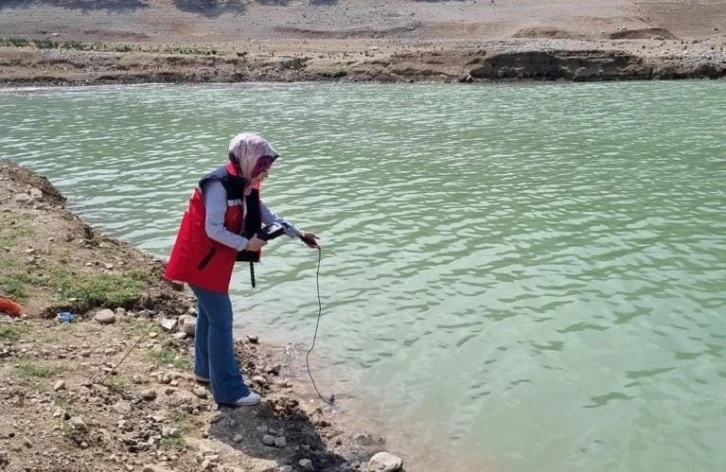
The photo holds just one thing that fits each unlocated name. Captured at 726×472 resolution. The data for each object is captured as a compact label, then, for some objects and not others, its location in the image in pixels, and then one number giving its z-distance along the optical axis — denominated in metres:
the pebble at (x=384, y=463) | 5.67
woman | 5.50
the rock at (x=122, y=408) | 5.79
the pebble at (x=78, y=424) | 5.25
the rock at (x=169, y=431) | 5.62
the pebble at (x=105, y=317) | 7.72
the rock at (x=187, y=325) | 7.80
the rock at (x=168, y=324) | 7.77
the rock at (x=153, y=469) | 5.02
